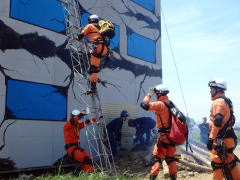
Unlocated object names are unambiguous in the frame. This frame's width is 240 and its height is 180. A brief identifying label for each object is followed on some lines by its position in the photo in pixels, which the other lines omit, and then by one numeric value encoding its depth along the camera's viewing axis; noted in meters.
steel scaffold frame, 9.56
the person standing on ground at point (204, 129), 17.14
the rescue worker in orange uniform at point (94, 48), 8.05
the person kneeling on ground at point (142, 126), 12.57
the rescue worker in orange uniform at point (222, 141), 6.18
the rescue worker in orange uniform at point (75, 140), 8.19
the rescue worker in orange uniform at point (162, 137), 7.10
